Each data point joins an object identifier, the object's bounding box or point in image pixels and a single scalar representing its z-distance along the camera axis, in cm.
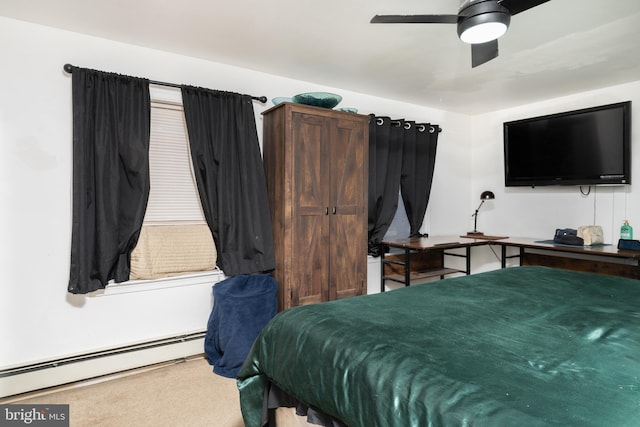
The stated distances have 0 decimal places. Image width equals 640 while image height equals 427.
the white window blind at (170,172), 295
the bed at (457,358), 92
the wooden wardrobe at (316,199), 311
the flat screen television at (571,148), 361
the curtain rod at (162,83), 256
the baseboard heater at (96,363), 247
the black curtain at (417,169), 427
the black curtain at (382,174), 394
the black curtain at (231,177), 299
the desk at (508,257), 354
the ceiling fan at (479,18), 177
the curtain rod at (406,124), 398
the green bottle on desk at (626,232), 352
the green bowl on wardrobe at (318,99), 323
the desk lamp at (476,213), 451
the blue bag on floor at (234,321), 280
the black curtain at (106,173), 256
